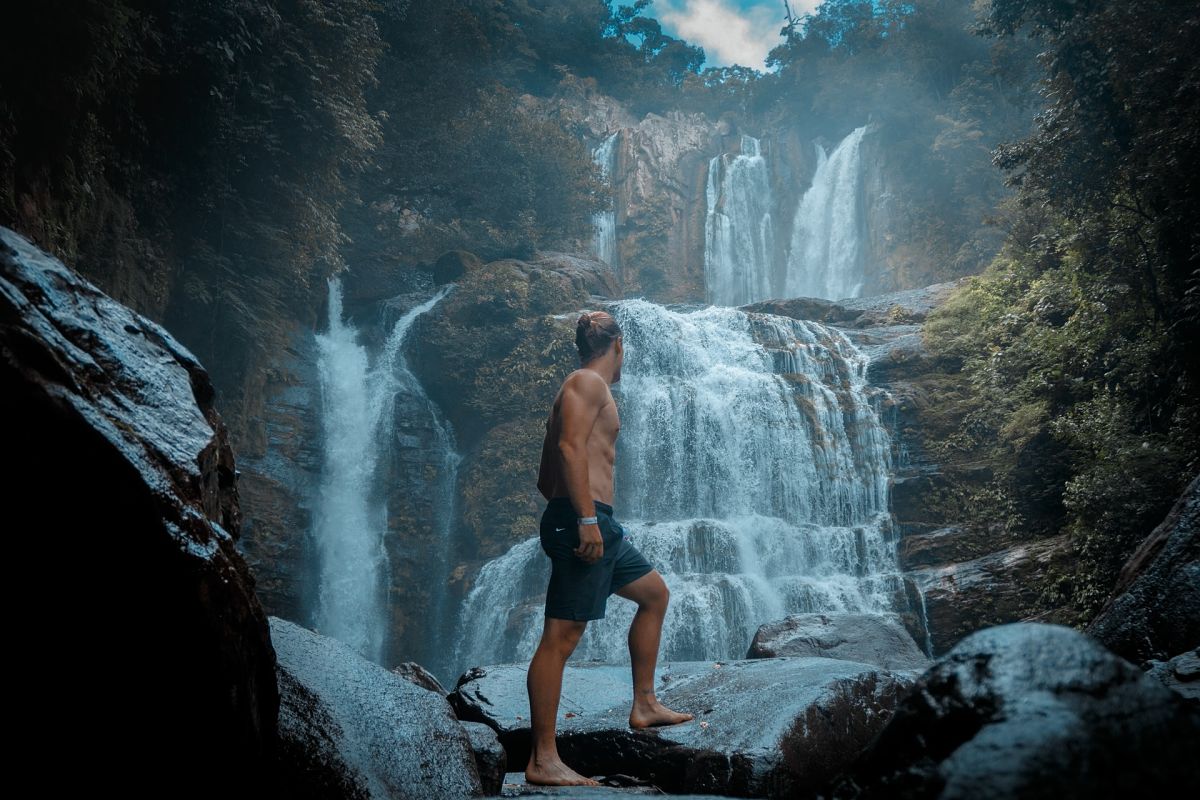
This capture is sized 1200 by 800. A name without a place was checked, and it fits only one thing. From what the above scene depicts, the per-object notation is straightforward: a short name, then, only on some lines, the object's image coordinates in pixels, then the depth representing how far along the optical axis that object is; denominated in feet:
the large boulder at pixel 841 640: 23.01
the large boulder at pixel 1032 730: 3.81
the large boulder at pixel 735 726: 10.48
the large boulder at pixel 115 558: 5.44
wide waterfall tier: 37.96
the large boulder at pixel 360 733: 8.80
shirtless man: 10.10
